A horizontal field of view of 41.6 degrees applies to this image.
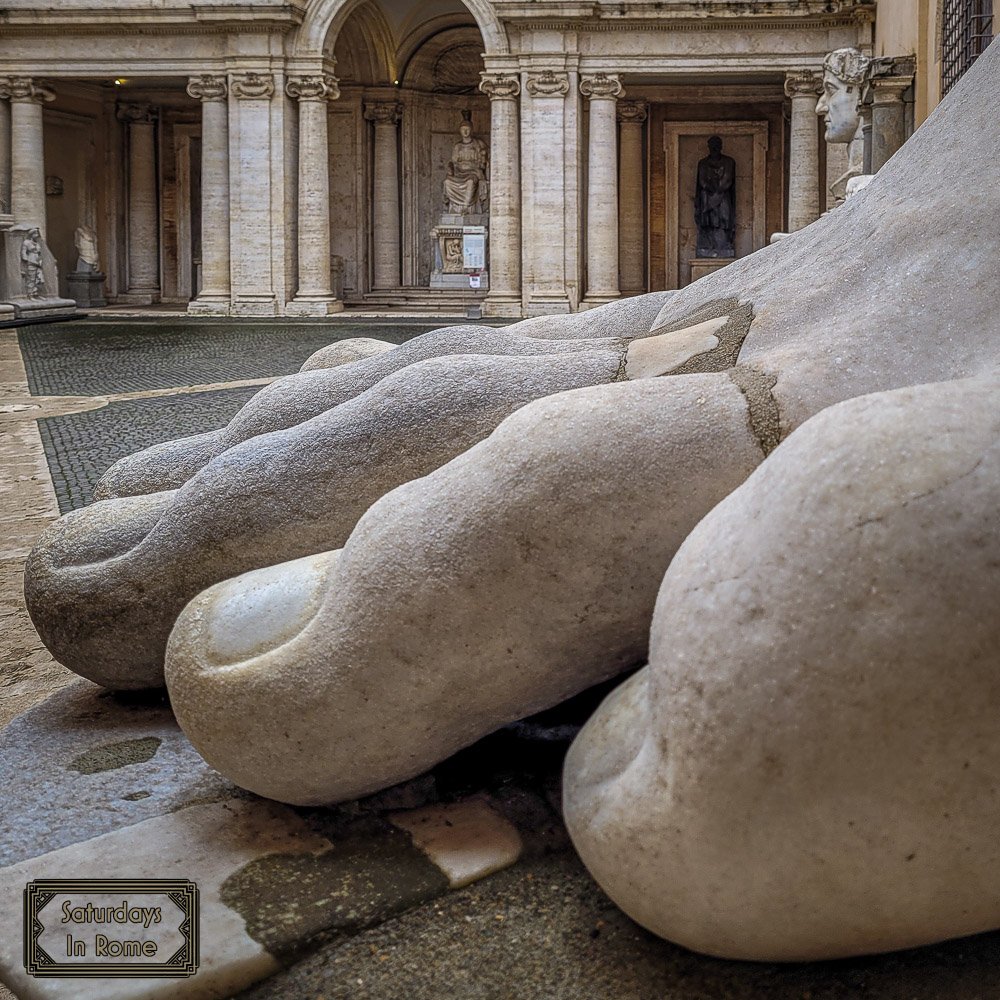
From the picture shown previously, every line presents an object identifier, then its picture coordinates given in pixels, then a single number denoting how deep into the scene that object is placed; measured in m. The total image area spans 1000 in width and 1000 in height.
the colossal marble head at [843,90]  11.59
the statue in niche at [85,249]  21.25
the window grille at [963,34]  9.78
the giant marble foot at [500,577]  1.67
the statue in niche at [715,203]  21.05
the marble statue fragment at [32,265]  17.50
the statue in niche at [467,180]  20.94
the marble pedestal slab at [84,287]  21.28
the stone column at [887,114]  11.55
